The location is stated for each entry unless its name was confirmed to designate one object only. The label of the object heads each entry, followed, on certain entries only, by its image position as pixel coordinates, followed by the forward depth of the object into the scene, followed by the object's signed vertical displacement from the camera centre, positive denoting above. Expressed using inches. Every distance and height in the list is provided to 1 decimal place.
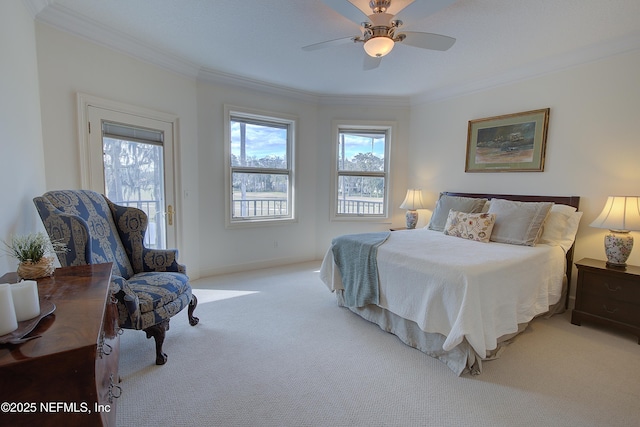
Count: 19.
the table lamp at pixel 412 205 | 168.9 -11.7
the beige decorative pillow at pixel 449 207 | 136.8 -10.0
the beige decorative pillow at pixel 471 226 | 119.2 -16.8
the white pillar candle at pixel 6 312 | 34.8 -16.2
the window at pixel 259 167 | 161.0 +8.2
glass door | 109.5 +5.5
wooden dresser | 30.3 -21.5
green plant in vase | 55.5 -15.2
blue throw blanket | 102.5 -29.9
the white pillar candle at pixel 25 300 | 38.5 -16.3
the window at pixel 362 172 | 187.6 +7.1
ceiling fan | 76.4 +44.5
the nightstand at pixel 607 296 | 94.5 -35.9
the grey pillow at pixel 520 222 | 111.8 -13.8
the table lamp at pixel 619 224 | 96.7 -11.7
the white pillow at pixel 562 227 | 113.7 -15.4
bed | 78.2 -27.4
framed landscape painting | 129.6 +20.8
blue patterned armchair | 66.5 -22.2
